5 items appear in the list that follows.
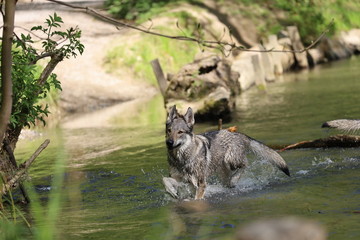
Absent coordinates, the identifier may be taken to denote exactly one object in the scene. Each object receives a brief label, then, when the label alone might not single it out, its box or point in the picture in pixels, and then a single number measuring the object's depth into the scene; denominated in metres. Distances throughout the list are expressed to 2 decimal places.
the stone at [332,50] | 31.73
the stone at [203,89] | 18.09
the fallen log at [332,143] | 12.17
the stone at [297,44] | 30.19
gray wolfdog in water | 9.78
